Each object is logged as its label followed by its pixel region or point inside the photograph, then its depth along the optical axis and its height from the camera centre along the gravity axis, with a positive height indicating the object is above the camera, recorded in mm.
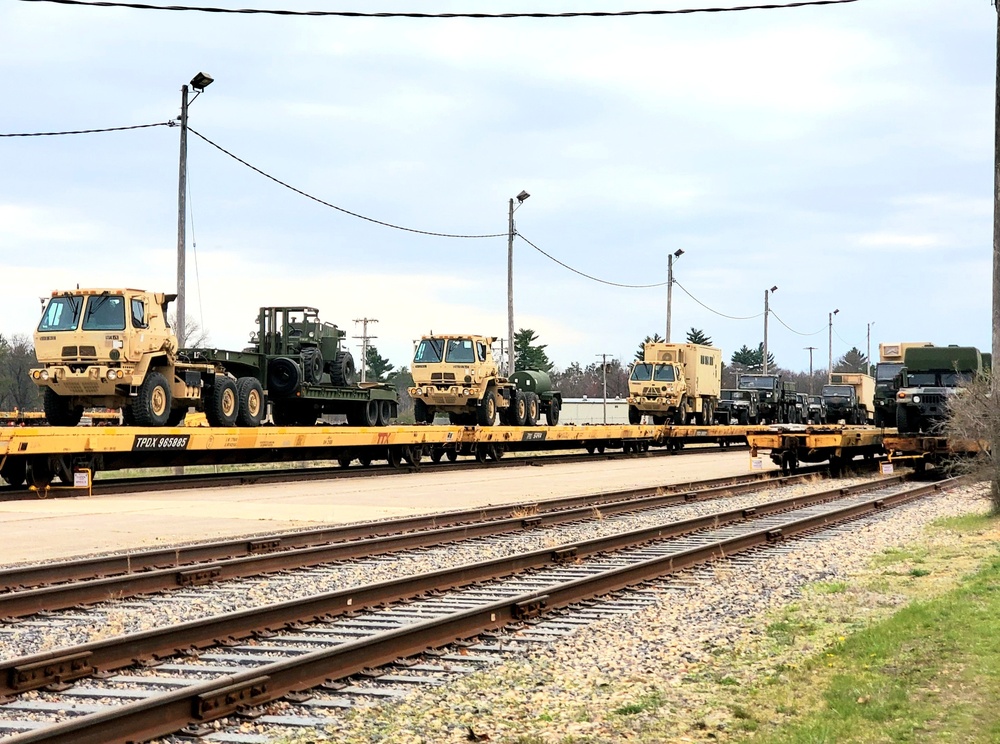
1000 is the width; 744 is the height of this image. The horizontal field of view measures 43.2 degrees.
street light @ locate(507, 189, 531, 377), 47156 +5236
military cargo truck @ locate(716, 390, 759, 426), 55594 +63
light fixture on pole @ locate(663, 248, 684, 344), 61719 +6816
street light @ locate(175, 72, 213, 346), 29125 +4995
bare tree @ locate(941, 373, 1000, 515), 19578 -271
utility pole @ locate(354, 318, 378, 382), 86081 +4805
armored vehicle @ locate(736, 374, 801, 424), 58781 +686
